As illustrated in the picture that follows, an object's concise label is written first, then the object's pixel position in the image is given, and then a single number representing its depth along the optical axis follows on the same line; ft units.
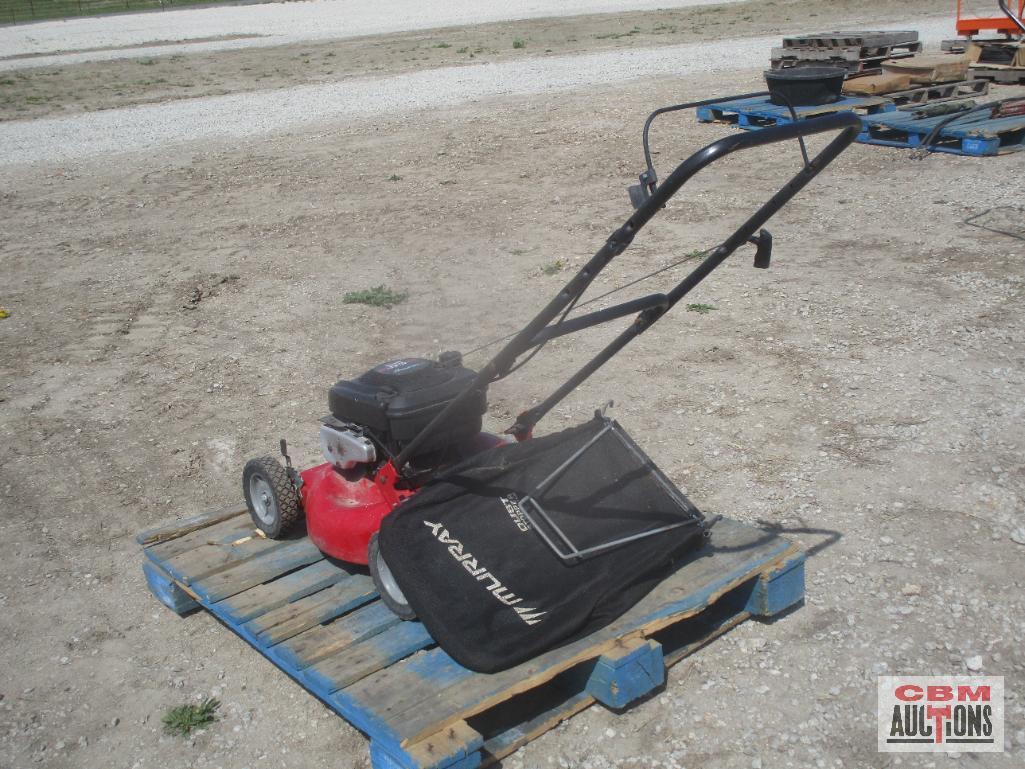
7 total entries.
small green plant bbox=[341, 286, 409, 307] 23.09
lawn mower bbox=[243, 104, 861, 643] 10.61
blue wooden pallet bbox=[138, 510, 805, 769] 9.70
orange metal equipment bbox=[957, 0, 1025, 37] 41.98
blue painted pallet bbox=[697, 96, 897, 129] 34.32
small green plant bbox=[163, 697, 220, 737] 11.05
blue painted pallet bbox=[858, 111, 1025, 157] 30.55
